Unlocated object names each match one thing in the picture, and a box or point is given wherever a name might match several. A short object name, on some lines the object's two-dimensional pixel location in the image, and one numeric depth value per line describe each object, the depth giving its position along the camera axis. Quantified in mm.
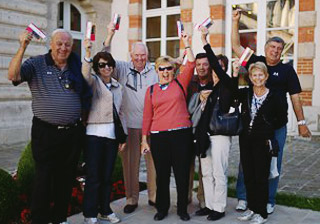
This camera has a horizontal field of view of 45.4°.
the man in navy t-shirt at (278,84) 4070
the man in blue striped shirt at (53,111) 3424
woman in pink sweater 3955
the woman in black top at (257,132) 3842
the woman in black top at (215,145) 3879
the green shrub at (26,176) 4353
